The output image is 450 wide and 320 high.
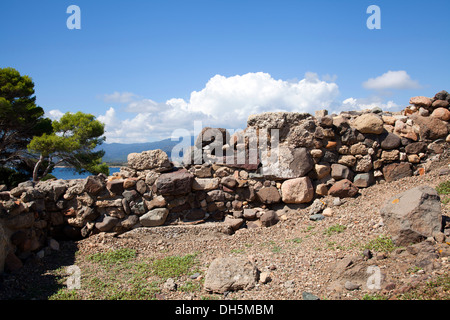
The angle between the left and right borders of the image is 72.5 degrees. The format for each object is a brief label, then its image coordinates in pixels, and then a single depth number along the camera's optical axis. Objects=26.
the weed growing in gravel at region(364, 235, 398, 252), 4.49
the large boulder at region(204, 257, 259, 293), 4.31
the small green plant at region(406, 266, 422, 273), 3.85
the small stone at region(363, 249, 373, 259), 4.39
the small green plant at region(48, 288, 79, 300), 4.32
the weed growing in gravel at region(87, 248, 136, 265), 5.60
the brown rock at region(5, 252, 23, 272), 4.83
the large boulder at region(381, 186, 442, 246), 4.38
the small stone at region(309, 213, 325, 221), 6.46
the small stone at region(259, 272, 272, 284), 4.43
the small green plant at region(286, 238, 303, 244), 5.72
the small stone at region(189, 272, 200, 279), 4.88
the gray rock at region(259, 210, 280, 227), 6.70
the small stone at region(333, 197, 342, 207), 6.67
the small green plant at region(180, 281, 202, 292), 4.49
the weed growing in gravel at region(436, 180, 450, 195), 5.85
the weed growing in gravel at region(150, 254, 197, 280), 5.01
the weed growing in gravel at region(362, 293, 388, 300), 3.55
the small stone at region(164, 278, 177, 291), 4.53
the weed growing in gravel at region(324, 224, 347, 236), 5.64
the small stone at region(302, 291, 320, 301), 3.86
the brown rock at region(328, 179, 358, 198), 6.78
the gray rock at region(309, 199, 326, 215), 6.67
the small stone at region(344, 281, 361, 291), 3.87
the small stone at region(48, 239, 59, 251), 5.93
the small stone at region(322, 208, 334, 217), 6.43
